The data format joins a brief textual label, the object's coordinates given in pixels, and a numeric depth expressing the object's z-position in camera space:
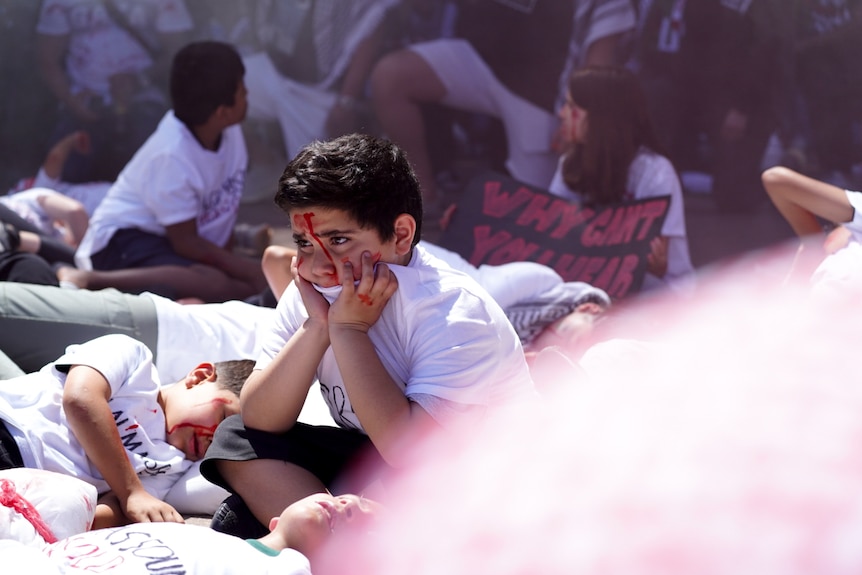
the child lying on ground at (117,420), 3.84
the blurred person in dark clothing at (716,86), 7.80
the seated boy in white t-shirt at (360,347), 3.33
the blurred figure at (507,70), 8.48
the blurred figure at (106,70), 10.58
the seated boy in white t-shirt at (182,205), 7.55
